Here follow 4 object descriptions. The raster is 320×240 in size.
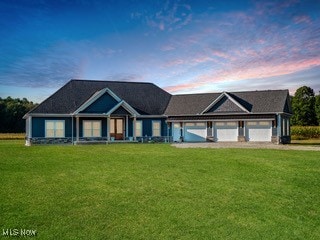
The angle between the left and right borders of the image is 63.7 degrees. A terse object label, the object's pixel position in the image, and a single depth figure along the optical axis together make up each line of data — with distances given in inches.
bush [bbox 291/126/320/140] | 1464.8
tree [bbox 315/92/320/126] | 2060.1
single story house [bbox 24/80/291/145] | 1019.8
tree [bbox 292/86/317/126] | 2115.2
